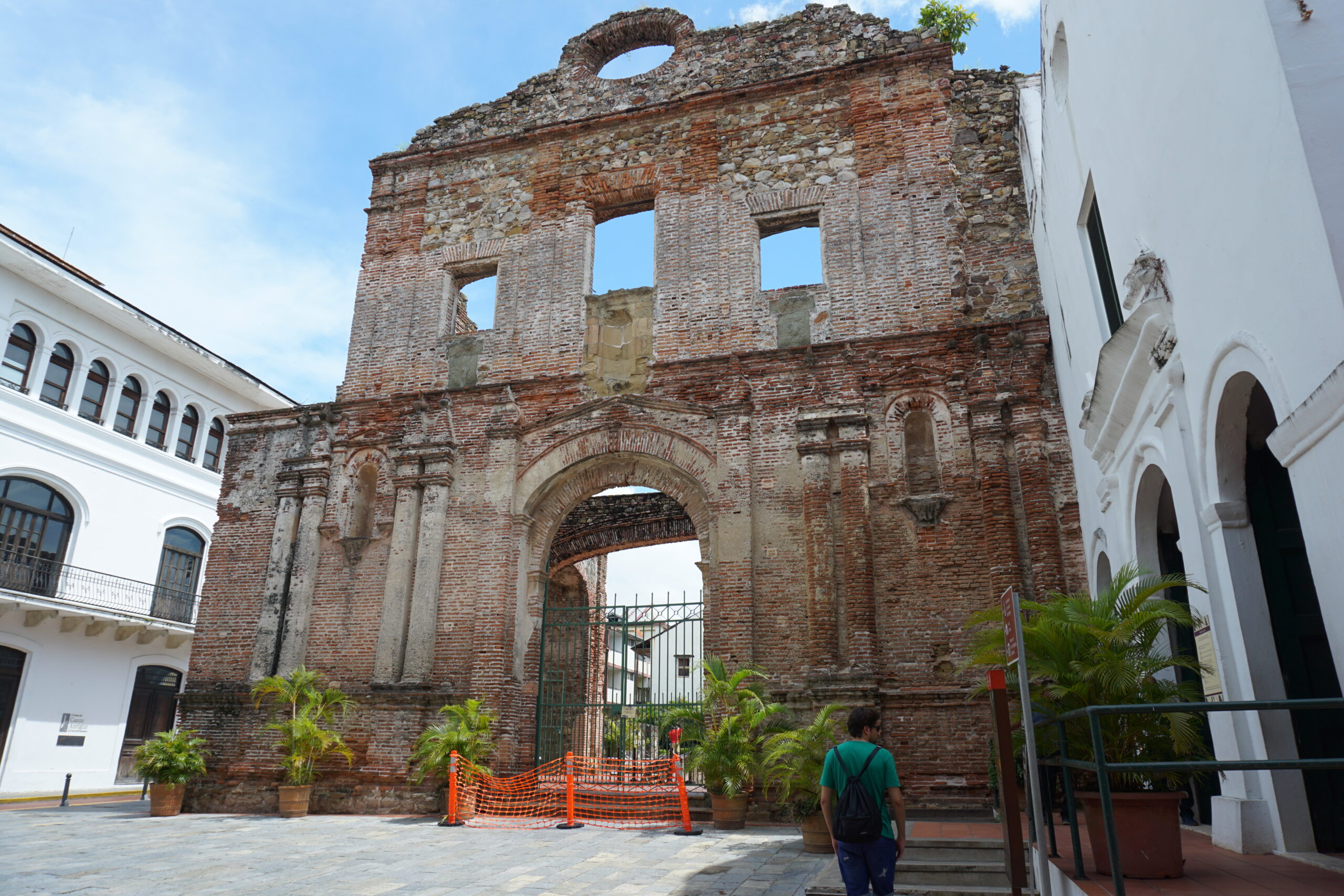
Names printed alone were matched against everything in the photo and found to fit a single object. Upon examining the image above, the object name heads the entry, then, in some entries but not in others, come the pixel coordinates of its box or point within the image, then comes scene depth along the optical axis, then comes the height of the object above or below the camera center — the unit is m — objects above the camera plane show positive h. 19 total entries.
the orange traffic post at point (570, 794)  10.14 -0.55
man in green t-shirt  4.60 -0.27
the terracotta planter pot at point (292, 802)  11.52 -0.72
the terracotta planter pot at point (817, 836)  8.05 -0.78
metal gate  11.77 +0.73
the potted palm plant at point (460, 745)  10.84 -0.02
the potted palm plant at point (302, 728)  11.58 +0.19
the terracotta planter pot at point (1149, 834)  4.32 -0.40
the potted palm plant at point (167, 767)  11.70 -0.32
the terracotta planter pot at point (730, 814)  9.81 -0.72
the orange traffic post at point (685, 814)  9.42 -0.70
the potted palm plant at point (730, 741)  9.77 +0.05
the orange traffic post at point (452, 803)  10.29 -0.65
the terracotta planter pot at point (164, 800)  11.86 -0.74
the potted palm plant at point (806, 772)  8.09 -0.24
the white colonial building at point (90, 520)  17.95 +4.72
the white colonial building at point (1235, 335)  4.12 +2.30
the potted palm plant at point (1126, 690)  4.36 +0.33
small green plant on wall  16.22 +12.60
